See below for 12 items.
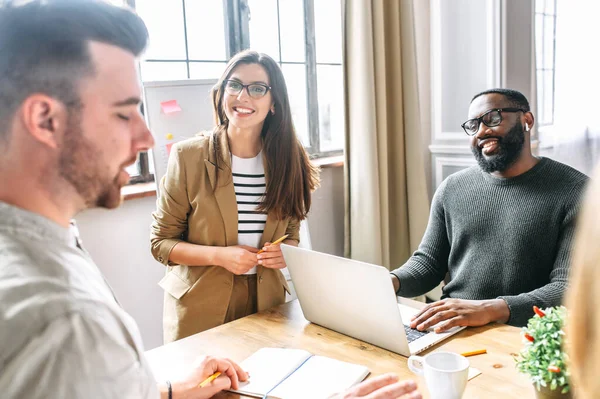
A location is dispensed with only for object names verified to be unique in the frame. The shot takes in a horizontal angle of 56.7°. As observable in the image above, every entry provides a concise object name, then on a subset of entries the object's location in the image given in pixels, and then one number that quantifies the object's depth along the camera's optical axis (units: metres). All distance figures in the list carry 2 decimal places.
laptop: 1.23
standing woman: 1.77
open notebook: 1.10
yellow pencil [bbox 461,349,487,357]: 1.24
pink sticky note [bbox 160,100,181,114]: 2.26
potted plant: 0.90
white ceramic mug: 0.97
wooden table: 1.11
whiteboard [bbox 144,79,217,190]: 2.22
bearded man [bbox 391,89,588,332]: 1.70
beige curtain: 3.05
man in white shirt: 0.57
